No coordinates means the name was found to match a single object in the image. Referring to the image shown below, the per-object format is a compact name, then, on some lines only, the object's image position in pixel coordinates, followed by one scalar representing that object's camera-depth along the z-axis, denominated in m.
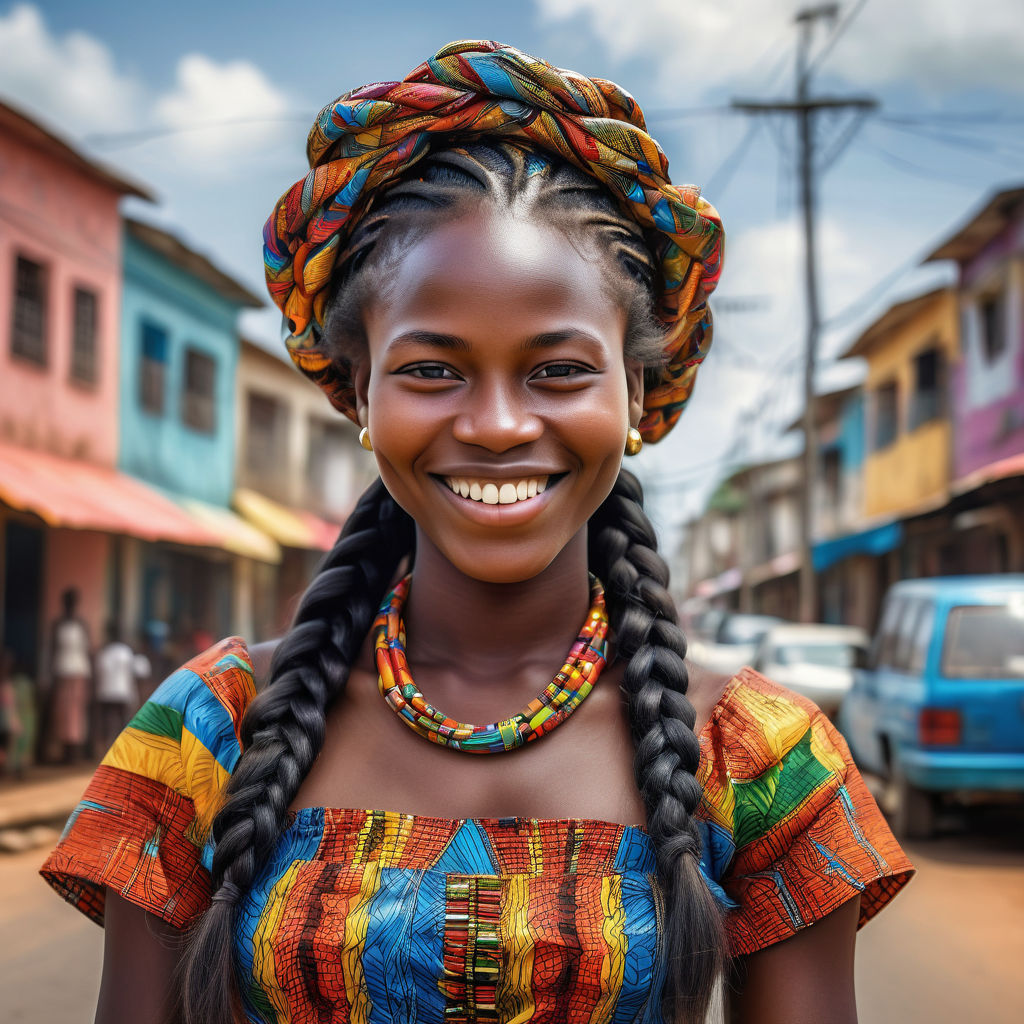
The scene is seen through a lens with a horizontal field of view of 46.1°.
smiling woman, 1.68
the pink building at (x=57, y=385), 14.03
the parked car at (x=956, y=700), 7.59
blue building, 17.62
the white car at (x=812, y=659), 12.55
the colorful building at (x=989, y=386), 17.09
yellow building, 21.44
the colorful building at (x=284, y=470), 23.41
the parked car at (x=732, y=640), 22.38
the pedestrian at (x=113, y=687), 13.11
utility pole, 18.45
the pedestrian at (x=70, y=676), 12.57
